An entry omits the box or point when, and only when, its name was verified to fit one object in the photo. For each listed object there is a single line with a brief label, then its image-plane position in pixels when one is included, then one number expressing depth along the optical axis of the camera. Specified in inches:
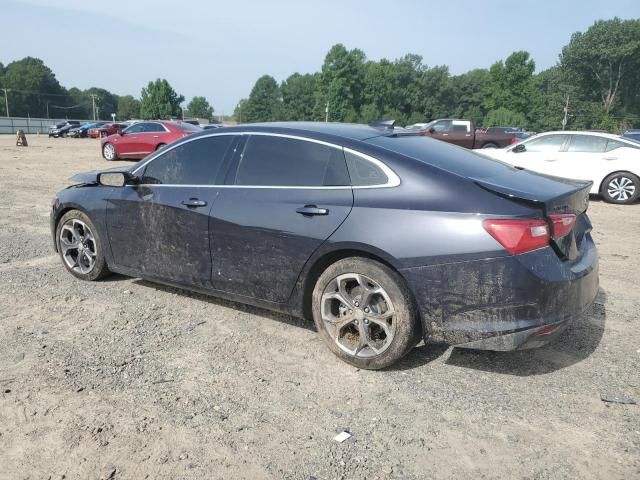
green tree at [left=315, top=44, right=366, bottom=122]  3934.5
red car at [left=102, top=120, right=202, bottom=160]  712.4
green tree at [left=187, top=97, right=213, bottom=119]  6412.4
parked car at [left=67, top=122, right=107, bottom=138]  1951.3
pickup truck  1002.7
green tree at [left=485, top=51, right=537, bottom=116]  3919.8
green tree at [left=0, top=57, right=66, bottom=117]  4690.0
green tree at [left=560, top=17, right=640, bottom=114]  3472.0
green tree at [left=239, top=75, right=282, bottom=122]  5157.5
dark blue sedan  122.6
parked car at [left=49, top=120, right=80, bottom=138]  1942.7
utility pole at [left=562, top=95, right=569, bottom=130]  3190.2
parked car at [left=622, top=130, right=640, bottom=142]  870.8
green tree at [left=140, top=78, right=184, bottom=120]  4547.2
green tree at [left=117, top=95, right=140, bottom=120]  5570.9
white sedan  442.6
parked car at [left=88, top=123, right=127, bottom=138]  1476.4
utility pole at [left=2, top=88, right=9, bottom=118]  4244.6
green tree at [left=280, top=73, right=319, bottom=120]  4690.0
